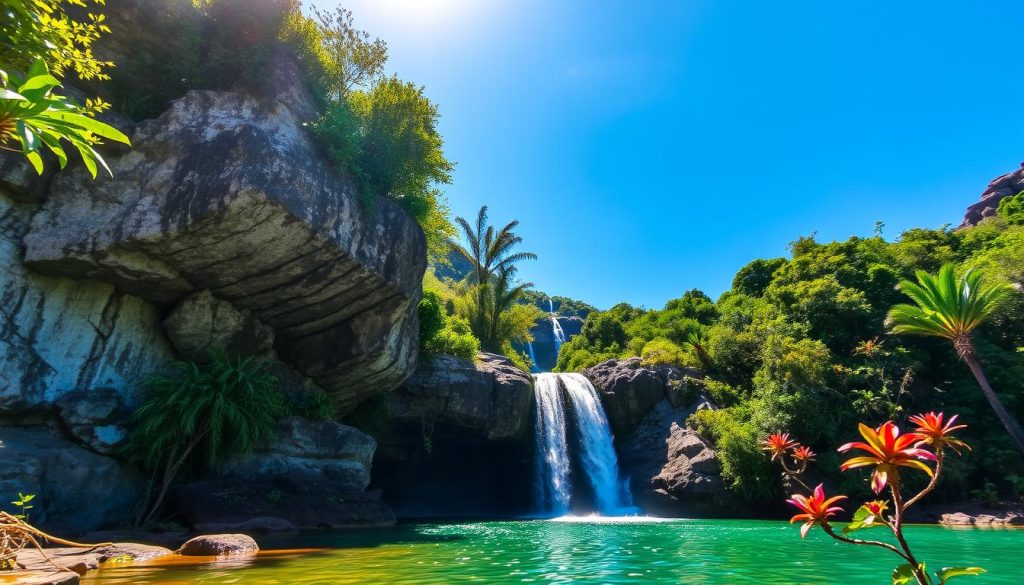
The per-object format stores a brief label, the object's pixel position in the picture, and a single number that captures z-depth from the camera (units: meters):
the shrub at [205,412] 11.70
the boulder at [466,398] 20.02
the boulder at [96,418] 11.02
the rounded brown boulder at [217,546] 8.11
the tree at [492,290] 28.94
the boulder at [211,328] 13.28
